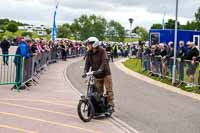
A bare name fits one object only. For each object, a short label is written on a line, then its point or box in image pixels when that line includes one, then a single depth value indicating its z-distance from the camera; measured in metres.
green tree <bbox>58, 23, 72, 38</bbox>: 108.43
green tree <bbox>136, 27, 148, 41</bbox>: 110.71
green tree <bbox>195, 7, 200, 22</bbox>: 130.29
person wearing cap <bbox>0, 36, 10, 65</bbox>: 31.27
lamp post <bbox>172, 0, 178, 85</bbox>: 21.47
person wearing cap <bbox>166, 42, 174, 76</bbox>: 22.64
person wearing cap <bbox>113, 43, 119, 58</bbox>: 56.25
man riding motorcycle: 11.81
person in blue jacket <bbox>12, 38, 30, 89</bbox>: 17.47
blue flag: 44.44
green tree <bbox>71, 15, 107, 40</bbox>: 102.36
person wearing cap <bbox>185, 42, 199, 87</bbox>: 19.21
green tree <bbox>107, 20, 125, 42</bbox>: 104.50
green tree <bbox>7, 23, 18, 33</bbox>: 126.36
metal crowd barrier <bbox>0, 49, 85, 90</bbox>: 17.53
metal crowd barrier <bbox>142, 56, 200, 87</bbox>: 19.22
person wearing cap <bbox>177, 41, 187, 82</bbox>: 20.76
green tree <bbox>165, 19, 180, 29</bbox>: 89.84
